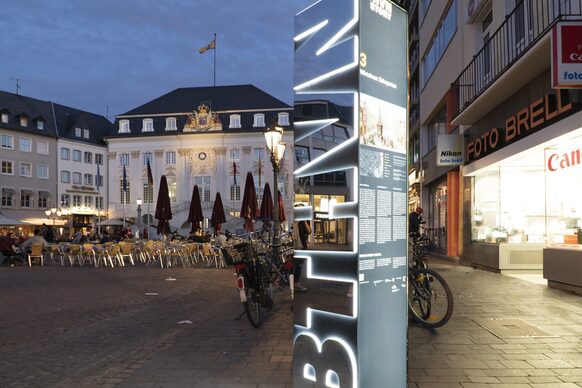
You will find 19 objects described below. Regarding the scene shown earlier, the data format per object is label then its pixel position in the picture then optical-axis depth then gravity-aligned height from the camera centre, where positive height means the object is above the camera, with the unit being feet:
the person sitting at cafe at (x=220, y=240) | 70.69 -4.51
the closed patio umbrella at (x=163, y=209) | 76.33 -0.38
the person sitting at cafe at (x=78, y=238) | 101.30 -5.83
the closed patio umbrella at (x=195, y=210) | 81.51 -0.55
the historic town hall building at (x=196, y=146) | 217.56 +24.25
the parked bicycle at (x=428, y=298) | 22.88 -3.91
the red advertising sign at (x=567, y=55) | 26.55 +7.32
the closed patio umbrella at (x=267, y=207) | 65.89 -0.09
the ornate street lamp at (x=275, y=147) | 46.47 +5.26
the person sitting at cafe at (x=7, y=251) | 69.62 -5.60
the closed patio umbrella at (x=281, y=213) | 72.63 -0.97
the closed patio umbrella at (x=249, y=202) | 68.13 +0.53
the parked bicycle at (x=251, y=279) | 24.50 -3.44
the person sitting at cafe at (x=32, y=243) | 70.95 -4.70
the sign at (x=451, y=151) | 57.90 +5.78
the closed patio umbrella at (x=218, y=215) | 86.17 -1.36
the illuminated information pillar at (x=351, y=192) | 12.24 +0.33
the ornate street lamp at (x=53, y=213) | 192.36 -2.39
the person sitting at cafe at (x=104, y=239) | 91.14 -5.70
